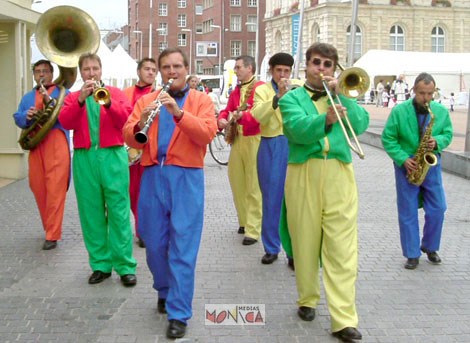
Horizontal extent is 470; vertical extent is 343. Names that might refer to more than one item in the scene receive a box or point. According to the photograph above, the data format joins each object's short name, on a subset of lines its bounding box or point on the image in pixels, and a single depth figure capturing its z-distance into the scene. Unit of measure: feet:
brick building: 317.22
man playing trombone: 15.52
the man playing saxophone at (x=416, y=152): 21.45
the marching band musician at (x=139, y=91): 24.80
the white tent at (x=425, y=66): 149.89
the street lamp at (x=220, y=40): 303.85
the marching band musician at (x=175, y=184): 15.67
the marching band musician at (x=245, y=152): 25.08
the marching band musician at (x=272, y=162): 22.06
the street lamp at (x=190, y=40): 324.00
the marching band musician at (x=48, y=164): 23.66
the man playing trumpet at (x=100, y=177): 19.43
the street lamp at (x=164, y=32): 327.88
